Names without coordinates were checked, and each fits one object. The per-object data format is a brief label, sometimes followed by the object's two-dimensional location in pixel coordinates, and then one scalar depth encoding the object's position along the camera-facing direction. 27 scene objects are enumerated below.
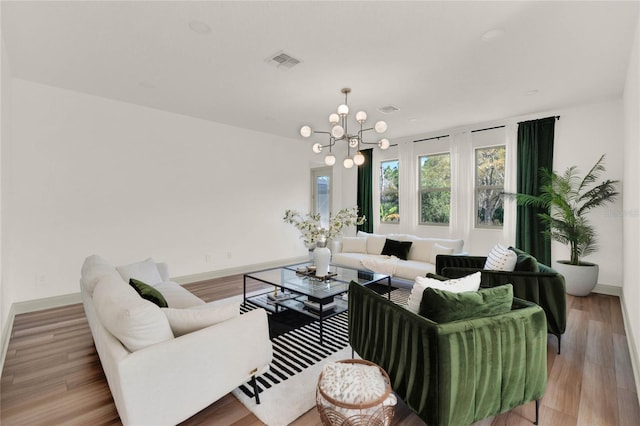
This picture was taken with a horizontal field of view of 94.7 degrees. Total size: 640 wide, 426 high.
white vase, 3.61
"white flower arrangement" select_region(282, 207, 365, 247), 3.58
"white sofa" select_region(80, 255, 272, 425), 1.47
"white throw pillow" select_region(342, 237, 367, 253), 5.35
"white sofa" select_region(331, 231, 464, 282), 4.30
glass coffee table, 3.14
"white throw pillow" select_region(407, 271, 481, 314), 1.80
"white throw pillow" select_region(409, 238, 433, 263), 4.59
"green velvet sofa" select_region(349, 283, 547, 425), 1.46
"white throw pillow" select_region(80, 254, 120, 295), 2.24
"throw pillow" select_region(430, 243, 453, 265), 4.29
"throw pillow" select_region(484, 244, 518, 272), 2.87
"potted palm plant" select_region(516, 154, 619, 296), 4.06
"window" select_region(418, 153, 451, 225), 5.86
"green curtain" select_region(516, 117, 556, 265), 4.67
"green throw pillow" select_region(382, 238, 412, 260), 4.77
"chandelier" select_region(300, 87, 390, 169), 3.20
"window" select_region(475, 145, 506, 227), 5.24
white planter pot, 4.00
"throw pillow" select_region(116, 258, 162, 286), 3.02
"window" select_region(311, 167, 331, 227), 7.35
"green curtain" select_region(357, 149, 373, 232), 6.86
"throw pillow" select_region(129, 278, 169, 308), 2.10
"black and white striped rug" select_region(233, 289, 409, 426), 1.91
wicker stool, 1.42
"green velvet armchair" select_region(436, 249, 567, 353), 2.55
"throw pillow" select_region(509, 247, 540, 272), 2.76
